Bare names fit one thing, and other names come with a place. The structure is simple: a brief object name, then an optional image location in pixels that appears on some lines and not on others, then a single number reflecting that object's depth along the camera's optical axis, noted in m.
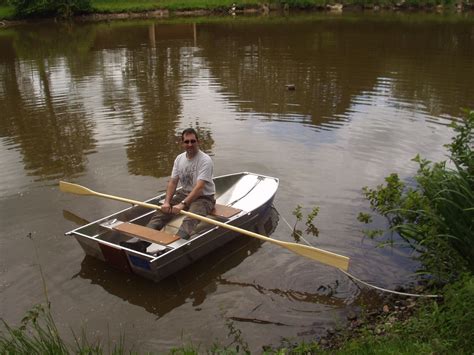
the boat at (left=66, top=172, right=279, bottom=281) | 6.50
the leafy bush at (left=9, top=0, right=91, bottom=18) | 44.03
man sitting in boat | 7.38
